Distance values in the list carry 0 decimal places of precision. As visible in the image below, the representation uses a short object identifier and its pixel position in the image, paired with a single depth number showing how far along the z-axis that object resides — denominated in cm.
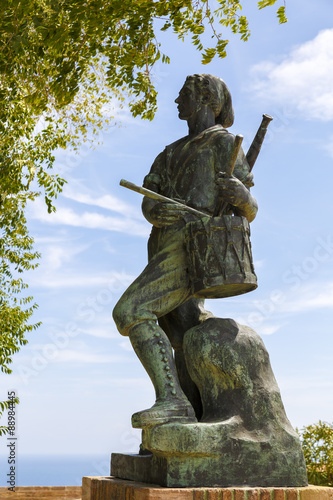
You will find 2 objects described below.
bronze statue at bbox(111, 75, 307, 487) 340
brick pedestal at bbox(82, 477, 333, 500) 320
